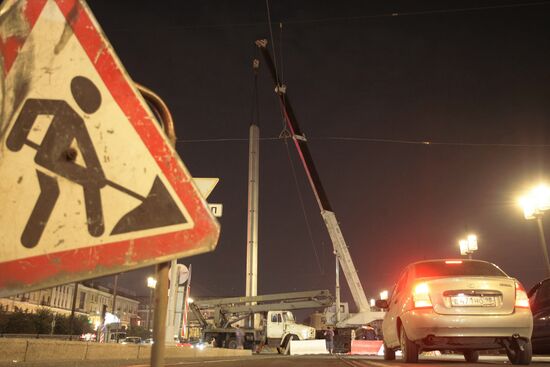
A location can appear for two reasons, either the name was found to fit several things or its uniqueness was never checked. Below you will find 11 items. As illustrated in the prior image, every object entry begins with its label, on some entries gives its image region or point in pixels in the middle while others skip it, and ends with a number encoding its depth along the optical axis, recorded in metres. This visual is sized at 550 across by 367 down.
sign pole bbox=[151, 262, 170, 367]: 2.01
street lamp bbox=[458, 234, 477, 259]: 22.84
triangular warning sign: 1.92
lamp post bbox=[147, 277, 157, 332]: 30.18
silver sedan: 6.70
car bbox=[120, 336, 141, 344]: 44.75
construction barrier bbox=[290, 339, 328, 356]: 23.12
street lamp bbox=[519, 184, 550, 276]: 17.05
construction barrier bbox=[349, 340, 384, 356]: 22.12
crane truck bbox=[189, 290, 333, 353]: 28.14
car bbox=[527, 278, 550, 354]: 9.32
